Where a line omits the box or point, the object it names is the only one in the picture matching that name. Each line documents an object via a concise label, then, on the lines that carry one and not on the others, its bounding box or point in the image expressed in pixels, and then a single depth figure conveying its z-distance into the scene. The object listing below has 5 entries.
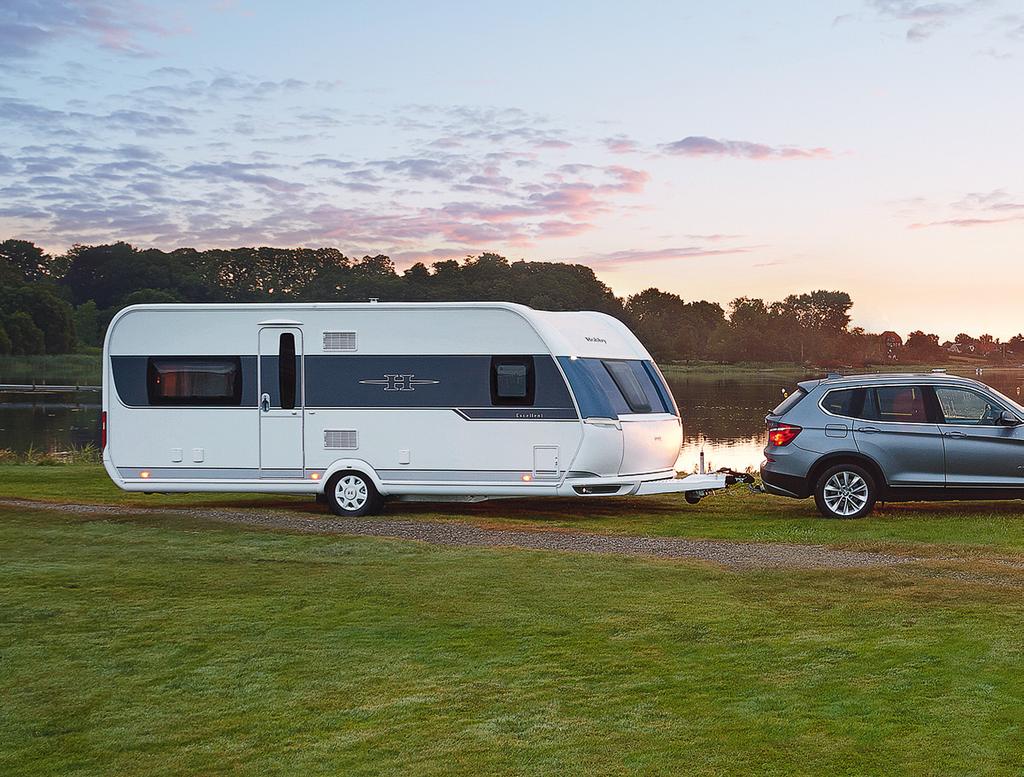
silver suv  14.76
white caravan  15.13
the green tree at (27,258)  157.12
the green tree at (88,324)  137.38
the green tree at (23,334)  121.74
